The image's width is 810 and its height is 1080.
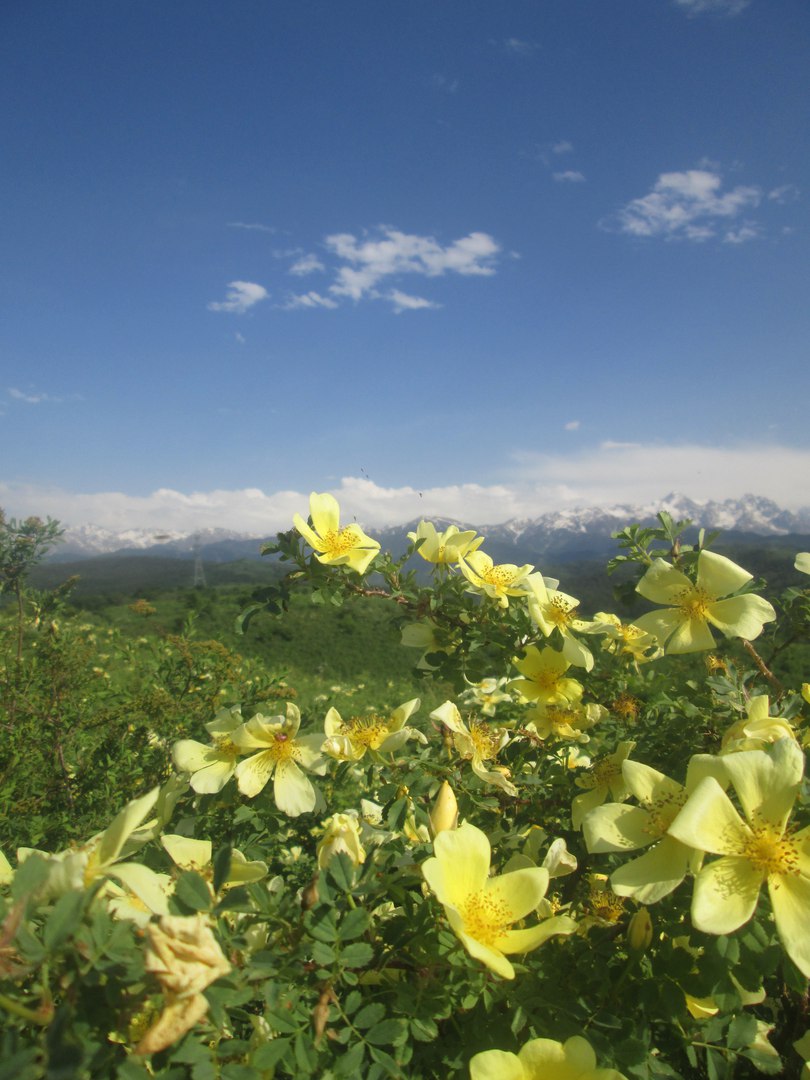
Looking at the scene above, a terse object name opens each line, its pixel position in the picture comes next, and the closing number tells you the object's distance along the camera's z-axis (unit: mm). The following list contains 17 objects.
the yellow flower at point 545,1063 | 263
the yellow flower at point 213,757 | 379
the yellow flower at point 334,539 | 424
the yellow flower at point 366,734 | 373
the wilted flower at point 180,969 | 209
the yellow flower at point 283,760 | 373
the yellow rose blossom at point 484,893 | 279
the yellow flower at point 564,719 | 441
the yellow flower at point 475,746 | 373
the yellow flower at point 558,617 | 407
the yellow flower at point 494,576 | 436
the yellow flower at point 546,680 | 431
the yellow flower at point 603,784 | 375
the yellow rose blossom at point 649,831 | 283
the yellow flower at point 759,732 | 297
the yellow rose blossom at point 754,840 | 268
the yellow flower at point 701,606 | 373
